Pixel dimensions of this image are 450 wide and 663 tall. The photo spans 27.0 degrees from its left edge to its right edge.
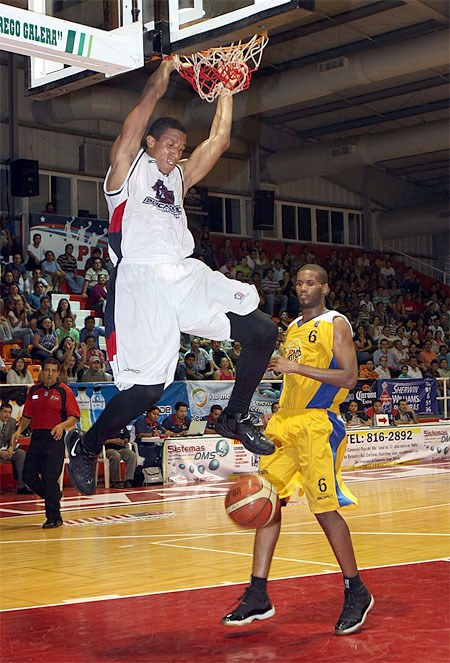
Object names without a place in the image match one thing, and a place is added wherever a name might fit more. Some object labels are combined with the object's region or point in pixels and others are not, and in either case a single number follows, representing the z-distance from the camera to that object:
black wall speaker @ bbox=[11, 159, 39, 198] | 22.02
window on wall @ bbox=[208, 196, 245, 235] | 28.25
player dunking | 5.02
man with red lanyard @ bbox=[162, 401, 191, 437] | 15.76
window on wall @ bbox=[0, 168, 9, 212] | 23.02
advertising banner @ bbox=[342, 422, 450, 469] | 17.80
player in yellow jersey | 5.76
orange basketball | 5.71
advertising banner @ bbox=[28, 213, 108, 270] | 22.41
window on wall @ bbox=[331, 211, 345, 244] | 32.00
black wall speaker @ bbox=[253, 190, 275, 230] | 27.84
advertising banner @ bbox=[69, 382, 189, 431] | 14.74
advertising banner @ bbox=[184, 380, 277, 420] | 16.23
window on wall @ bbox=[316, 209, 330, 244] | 31.65
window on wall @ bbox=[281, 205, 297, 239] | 30.66
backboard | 5.30
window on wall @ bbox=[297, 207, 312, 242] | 31.09
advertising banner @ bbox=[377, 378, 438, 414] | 19.09
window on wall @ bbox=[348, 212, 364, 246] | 32.44
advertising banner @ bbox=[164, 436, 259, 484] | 15.51
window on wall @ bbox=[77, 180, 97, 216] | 25.49
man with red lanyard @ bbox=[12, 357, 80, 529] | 10.77
